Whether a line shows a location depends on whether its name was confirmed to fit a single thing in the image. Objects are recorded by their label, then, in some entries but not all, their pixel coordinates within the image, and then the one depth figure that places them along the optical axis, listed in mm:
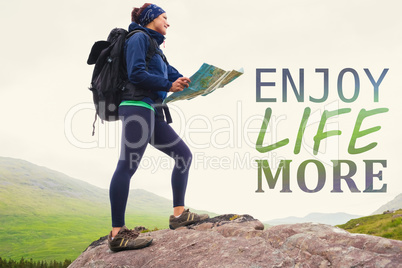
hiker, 4637
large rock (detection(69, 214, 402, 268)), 3649
